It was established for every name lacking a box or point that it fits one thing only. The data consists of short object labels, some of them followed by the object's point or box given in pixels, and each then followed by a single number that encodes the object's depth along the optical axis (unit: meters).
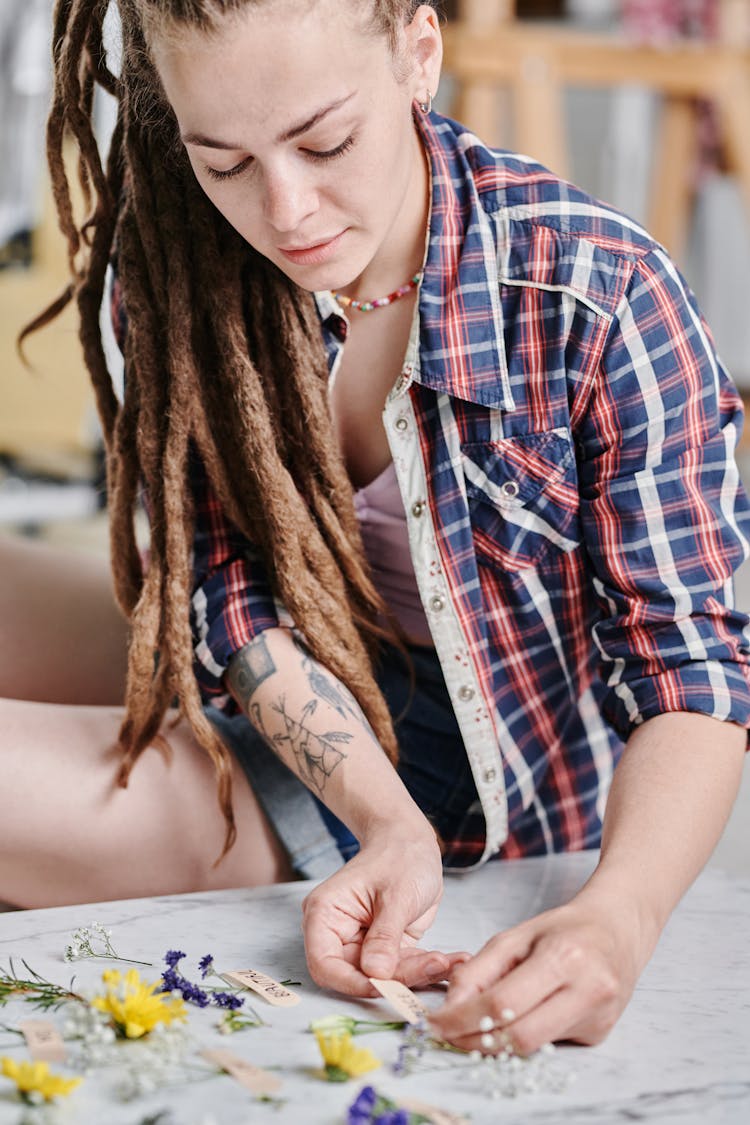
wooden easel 3.24
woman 1.09
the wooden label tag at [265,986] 0.96
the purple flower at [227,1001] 0.94
